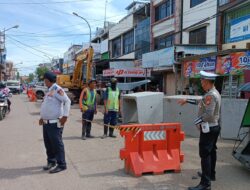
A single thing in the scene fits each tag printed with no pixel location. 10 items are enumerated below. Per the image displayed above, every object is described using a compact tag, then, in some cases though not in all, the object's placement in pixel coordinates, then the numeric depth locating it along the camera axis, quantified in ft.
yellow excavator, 57.45
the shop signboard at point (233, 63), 28.58
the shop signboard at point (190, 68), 35.59
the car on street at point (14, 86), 106.78
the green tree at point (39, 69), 234.99
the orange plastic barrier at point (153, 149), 12.96
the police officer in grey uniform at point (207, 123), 11.11
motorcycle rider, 32.63
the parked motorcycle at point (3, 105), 31.48
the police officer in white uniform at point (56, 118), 13.33
